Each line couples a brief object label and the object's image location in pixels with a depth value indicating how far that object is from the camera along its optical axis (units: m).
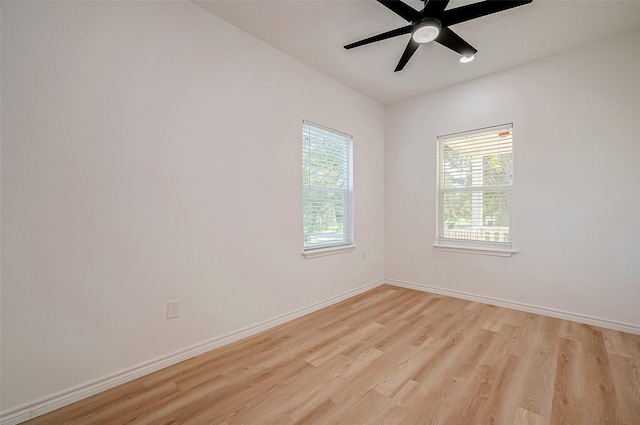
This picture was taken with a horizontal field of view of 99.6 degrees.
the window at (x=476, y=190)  3.28
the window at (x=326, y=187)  3.11
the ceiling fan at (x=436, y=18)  1.80
